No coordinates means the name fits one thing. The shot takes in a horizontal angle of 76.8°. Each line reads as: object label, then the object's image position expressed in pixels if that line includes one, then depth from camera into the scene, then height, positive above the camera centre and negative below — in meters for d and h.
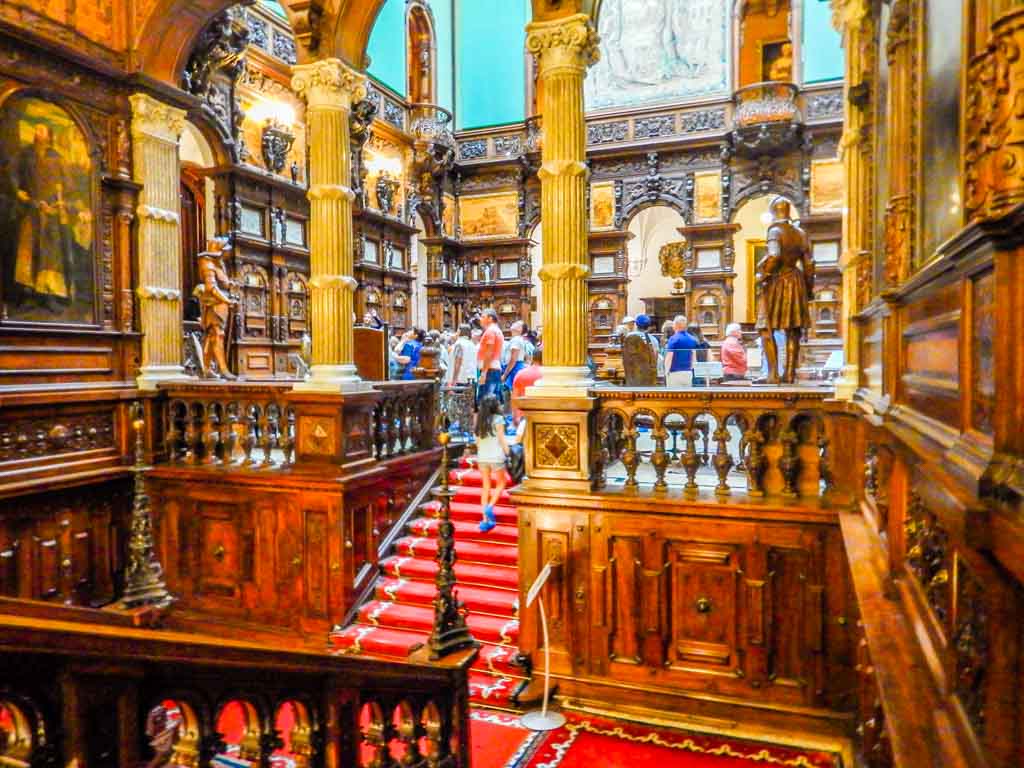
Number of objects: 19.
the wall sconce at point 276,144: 10.77 +3.85
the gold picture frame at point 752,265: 17.61 +2.89
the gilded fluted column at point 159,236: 6.86 +1.49
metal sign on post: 4.54 -2.49
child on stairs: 6.29 -1.05
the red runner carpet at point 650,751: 4.16 -2.54
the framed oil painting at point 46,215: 5.76 +1.48
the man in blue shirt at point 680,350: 8.31 +0.24
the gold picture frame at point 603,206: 15.77 +4.00
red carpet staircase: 5.18 -2.08
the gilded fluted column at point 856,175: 4.41 +1.39
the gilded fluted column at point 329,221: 6.06 +1.43
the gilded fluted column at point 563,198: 5.14 +1.39
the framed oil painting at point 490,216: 16.61 +4.01
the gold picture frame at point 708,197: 14.86 +3.98
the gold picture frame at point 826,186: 13.94 +3.94
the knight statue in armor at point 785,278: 5.02 +0.71
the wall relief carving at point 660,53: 15.22 +7.65
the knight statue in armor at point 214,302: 7.33 +0.79
